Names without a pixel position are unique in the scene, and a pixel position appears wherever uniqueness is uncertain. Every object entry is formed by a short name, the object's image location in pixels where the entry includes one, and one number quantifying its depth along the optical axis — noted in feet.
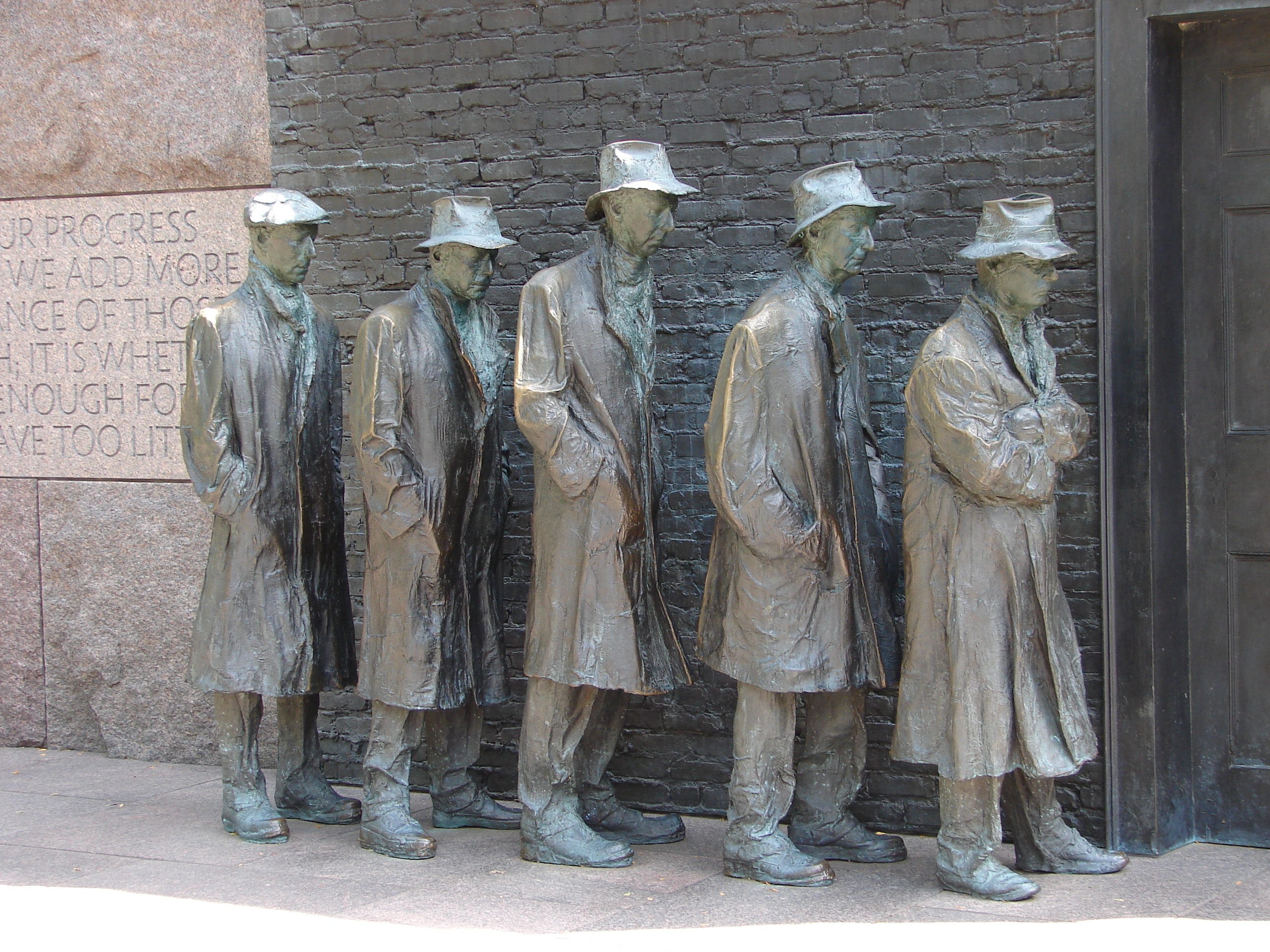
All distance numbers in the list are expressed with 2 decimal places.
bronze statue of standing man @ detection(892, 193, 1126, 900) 16.58
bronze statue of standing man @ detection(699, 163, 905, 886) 17.40
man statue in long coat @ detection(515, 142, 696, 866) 18.31
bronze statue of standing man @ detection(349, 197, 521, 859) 19.19
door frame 18.57
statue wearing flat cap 20.01
